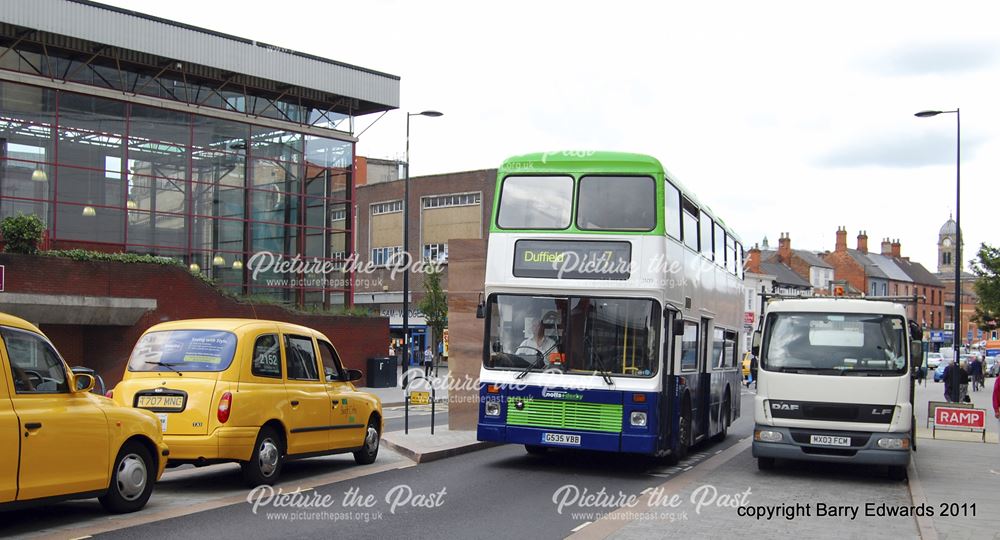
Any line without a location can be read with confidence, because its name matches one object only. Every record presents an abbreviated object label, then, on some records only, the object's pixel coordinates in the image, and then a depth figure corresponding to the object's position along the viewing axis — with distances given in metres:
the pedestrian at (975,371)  51.44
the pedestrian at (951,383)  28.67
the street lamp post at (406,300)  31.94
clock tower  166.65
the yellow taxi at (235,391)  10.56
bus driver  13.59
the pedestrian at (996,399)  15.48
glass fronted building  33.22
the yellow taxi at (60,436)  7.93
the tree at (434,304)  55.75
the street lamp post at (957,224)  29.02
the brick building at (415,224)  65.62
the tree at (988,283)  43.94
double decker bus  13.32
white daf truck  13.47
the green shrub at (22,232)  25.58
